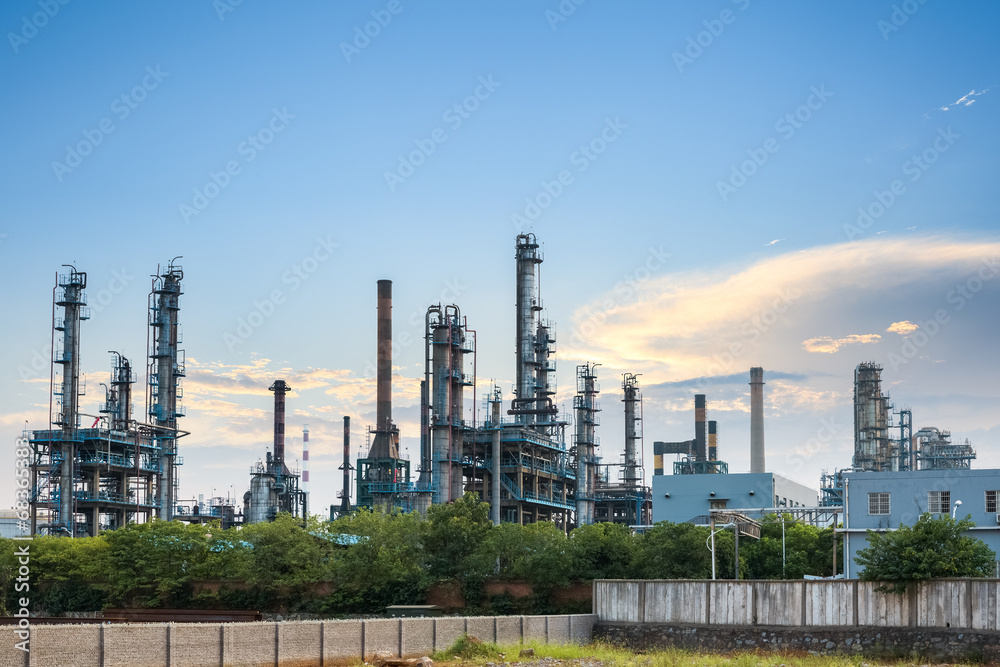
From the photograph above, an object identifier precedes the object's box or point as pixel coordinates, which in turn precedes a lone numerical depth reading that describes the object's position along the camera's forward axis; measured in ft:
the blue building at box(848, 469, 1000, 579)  166.71
